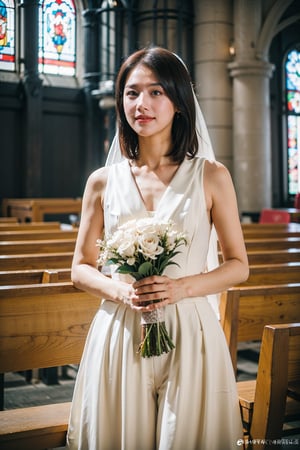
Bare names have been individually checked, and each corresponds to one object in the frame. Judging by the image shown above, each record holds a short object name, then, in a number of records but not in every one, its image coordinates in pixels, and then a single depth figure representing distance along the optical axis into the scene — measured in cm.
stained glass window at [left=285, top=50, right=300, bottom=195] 1369
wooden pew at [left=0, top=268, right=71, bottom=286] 306
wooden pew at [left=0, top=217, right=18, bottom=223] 738
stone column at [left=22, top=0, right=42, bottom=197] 1050
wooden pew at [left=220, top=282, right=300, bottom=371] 267
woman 174
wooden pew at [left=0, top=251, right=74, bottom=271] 383
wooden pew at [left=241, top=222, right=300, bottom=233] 641
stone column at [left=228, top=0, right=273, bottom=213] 1059
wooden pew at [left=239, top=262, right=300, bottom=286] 347
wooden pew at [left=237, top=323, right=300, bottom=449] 196
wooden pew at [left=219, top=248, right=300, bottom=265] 409
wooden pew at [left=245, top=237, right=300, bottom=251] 483
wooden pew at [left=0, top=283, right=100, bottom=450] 223
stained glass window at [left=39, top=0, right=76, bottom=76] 1123
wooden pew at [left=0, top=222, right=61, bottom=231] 607
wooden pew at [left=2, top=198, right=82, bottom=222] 830
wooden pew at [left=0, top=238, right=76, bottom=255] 452
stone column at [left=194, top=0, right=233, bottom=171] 1065
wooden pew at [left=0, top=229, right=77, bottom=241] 518
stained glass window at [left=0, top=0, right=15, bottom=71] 1057
